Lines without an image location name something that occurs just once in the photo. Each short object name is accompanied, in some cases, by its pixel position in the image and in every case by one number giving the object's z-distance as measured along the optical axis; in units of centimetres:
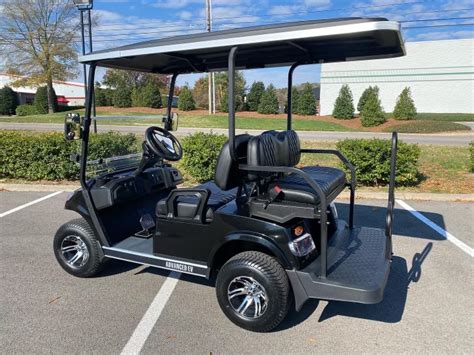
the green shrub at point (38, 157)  682
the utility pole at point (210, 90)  2575
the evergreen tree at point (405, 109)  2395
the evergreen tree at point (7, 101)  3159
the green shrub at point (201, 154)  662
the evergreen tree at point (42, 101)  3090
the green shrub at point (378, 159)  615
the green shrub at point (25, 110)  3022
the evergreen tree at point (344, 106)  2562
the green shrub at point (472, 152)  724
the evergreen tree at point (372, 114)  2231
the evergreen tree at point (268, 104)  2775
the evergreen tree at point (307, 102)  2780
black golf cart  246
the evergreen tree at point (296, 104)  2802
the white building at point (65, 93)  4519
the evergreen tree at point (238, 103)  2734
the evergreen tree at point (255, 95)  2925
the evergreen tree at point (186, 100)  2824
